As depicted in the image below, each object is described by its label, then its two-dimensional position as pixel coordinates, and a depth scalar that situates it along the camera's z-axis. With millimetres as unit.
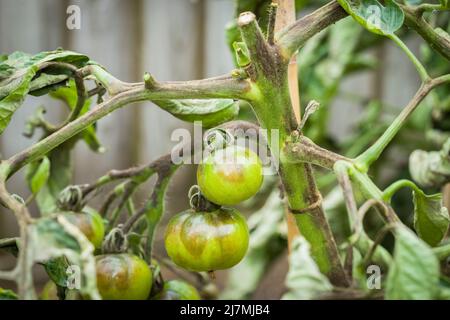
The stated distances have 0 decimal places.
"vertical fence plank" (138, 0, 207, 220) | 1474
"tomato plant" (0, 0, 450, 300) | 541
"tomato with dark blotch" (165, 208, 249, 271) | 630
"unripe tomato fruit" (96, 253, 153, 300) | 656
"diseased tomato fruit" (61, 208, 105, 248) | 685
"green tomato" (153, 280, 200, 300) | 698
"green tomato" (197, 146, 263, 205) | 611
